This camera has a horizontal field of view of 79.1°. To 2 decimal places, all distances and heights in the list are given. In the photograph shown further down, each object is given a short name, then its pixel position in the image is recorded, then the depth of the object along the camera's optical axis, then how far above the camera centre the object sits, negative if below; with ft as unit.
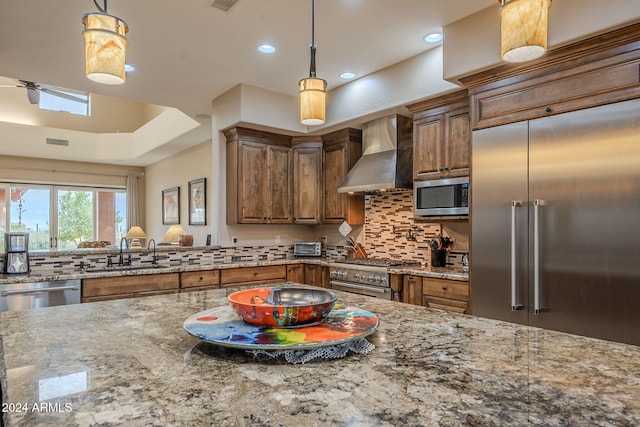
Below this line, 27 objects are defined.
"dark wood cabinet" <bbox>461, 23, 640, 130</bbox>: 7.38 +2.87
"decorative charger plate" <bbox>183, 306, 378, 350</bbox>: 3.38 -1.12
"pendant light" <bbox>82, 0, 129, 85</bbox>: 4.44 +2.01
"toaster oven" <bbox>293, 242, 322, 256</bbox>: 16.22 -1.39
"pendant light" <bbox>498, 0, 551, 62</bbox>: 3.90 +1.94
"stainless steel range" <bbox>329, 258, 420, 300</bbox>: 11.83 -1.98
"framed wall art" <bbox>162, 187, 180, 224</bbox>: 26.12 +0.77
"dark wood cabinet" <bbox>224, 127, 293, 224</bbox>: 14.96 +1.55
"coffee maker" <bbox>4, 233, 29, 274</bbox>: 10.66 -1.01
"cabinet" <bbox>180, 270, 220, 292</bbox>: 12.61 -2.12
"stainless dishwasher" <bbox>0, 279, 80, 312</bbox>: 9.64 -1.99
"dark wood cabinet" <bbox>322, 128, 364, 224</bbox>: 15.29 +1.73
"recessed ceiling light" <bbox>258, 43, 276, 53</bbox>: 11.18 +4.93
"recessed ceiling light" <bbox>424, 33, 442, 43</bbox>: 10.48 +4.87
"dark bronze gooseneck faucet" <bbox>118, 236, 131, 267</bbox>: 12.87 -1.47
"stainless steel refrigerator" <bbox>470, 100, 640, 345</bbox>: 7.27 -0.17
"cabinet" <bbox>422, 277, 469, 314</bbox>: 10.05 -2.14
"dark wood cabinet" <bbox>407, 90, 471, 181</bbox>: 10.89 +2.32
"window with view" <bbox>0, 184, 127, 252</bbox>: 26.11 +0.23
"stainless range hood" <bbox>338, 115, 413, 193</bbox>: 12.97 +1.97
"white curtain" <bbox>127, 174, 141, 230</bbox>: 30.71 +1.10
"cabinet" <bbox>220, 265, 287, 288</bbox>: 13.52 -2.17
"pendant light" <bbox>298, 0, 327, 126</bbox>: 5.79 +1.76
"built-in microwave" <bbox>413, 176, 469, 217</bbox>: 10.79 +0.53
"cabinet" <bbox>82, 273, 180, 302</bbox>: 10.82 -2.06
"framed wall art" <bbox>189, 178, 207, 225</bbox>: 22.71 +0.90
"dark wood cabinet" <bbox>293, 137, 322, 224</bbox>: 16.10 +1.50
